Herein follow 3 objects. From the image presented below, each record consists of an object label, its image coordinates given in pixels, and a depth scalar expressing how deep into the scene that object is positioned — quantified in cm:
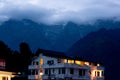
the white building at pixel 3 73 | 4244
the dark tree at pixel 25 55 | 9335
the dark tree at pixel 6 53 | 9205
